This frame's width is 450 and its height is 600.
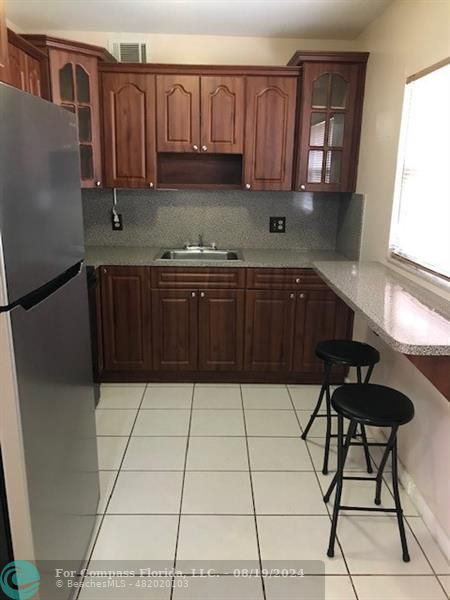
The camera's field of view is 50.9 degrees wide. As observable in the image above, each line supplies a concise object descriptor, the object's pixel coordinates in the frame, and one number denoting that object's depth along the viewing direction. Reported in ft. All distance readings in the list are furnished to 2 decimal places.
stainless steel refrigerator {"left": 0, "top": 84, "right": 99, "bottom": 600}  3.86
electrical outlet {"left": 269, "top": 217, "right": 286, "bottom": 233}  12.46
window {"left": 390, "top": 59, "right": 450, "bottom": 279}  7.07
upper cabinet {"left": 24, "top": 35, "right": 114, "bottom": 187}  9.78
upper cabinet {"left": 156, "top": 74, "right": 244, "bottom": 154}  10.53
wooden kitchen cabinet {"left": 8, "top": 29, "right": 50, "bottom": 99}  8.31
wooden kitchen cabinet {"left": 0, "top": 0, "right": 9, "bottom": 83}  6.03
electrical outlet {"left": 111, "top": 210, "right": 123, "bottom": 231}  12.30
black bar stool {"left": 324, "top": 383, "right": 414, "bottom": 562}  6.02
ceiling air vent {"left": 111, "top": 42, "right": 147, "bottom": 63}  11.04
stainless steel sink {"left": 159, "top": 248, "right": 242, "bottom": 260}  12.15
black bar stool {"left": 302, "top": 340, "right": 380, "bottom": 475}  7.88
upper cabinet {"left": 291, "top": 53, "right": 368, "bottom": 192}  10.38
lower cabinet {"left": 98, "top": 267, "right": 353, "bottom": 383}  10.85
